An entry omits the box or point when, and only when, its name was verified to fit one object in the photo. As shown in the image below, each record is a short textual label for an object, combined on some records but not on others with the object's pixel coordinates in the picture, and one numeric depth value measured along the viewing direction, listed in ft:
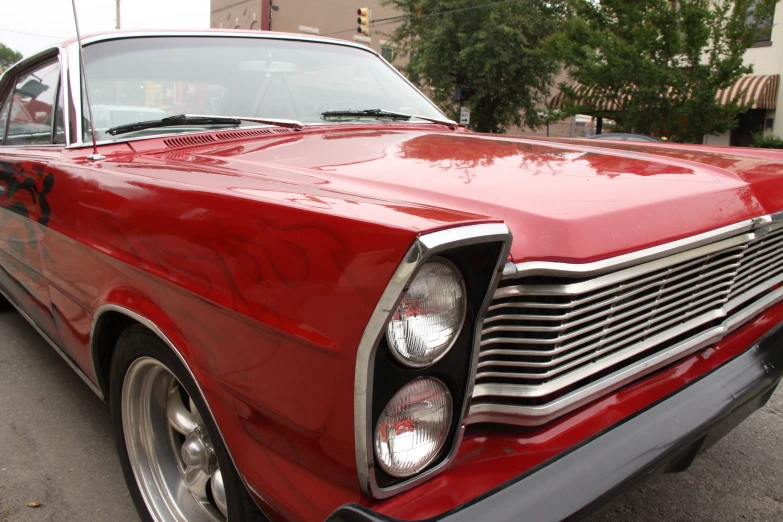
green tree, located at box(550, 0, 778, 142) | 39.09
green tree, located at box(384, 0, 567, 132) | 62.85
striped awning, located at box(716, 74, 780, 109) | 49.14
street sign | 54.91
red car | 3.56
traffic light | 52.70
